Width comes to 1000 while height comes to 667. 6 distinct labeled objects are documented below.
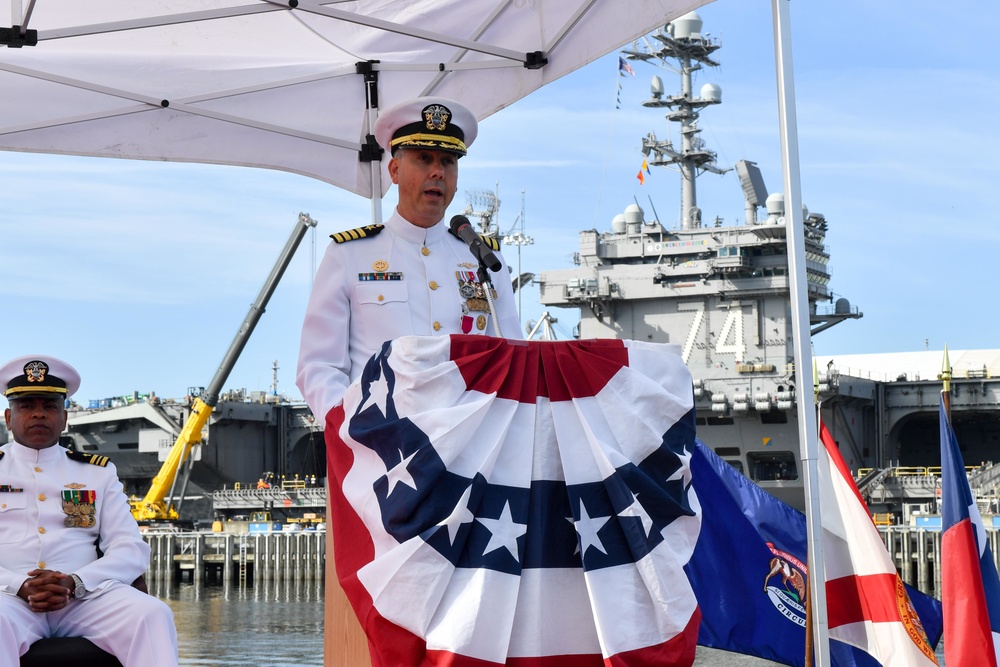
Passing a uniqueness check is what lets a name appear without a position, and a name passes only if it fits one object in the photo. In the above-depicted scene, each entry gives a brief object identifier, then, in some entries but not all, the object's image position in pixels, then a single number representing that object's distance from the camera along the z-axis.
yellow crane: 43.72
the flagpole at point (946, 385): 5.84
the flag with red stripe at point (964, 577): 5.43
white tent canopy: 5.28
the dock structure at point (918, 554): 28.89
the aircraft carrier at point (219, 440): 50.50
